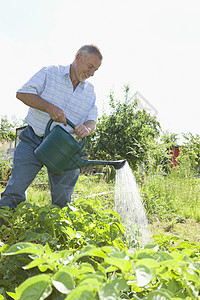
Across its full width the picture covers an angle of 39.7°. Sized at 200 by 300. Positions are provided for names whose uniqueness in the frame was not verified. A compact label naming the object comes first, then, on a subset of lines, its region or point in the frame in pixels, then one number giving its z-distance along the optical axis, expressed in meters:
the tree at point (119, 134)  7.00
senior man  2.00
